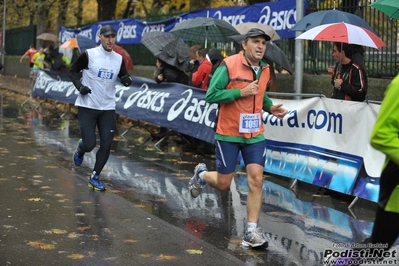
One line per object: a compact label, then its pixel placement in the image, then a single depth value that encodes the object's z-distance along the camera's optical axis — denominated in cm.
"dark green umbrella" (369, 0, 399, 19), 977
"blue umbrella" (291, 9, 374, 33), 1116
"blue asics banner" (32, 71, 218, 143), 1338
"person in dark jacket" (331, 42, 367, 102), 1034
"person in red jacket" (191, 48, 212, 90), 1375
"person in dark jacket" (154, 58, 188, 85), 1530
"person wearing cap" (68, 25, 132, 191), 990
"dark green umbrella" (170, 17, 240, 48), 1497
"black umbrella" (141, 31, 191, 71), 1513
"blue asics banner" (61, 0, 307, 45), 1455
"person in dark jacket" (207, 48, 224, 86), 1377
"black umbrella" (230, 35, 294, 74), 1249
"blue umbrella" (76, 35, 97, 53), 1747
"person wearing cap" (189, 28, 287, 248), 736
